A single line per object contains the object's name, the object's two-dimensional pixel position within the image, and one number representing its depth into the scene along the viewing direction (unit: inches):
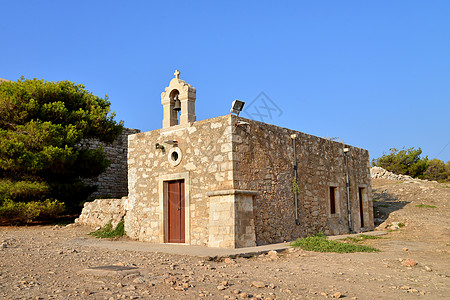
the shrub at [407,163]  1393.9
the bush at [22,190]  522.9
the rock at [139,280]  213.0
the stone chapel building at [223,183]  375.6
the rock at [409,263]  301.1
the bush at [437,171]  1434.5
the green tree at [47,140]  533.0
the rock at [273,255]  320.2
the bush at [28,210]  517.3
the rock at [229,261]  291.7
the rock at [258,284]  216.8
